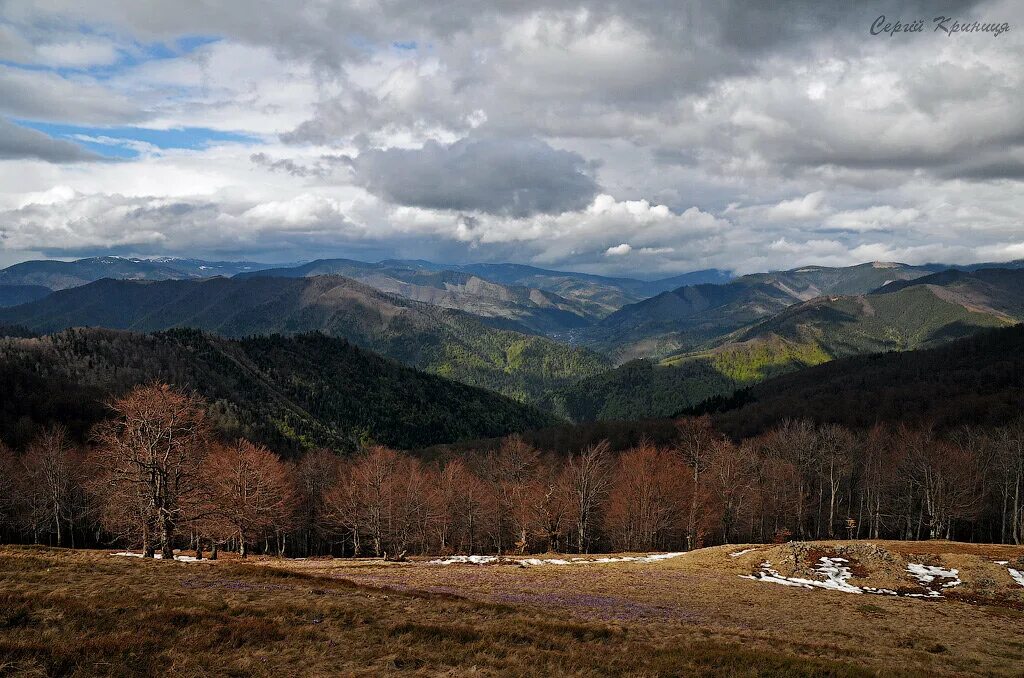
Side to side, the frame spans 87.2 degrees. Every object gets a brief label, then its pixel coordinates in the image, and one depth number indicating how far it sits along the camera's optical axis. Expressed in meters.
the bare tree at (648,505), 84.00
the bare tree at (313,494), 94.88
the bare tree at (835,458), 88.88
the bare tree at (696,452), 83.44
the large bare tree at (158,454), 45.12
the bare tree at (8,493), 79.25
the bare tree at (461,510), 88.94
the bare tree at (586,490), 81.69
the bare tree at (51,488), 80.69
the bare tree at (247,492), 69.19
